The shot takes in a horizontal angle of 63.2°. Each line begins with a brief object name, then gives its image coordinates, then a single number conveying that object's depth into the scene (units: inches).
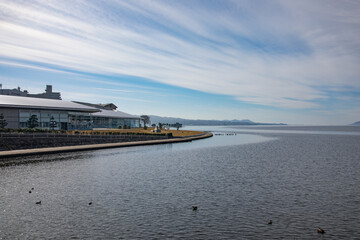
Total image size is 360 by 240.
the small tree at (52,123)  2509.8
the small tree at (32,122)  2329.1
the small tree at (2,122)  2112.9
